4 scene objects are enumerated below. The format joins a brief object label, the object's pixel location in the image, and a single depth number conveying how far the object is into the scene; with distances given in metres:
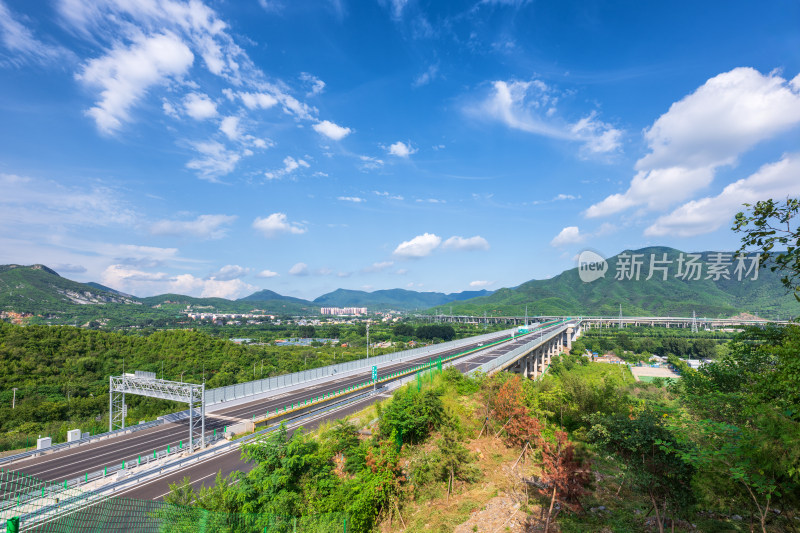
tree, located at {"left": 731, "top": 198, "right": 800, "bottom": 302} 5.92
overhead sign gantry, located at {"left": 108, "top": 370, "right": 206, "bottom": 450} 29.33
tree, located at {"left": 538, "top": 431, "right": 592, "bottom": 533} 10.86
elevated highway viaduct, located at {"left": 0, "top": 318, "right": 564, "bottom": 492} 24.76
